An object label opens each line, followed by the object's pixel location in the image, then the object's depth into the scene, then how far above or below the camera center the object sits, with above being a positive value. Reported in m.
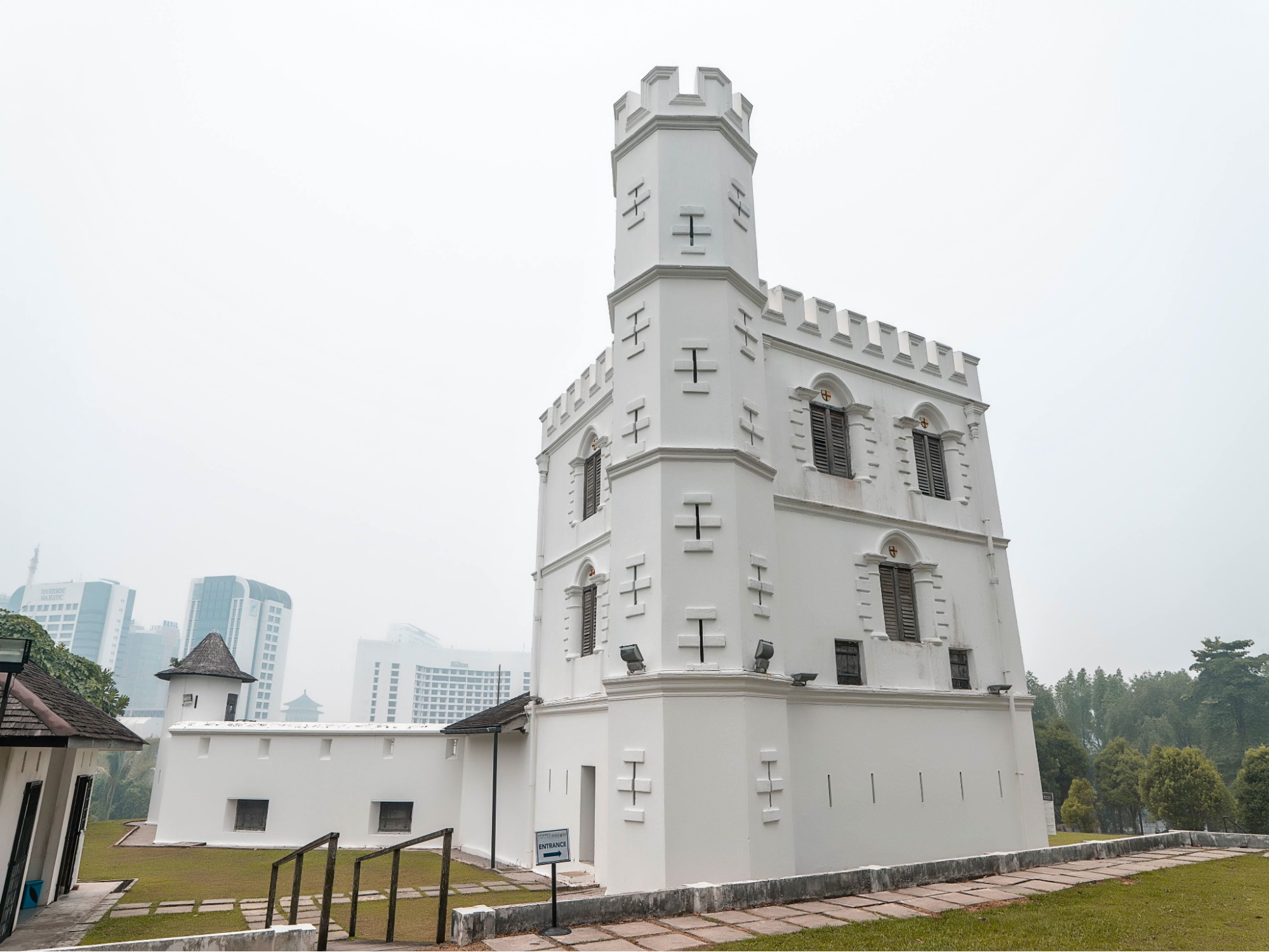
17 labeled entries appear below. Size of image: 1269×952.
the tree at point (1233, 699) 60.28 +3.10
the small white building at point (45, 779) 9.06 -0.57
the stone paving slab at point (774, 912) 8.89 -1.94
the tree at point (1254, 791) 34.44 -2.28
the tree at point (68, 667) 34.72 +3.30
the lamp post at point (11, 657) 8.09 +0.85
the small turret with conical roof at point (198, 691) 29.48 +1.85
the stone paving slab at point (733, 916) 8.68 -1.95
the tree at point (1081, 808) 44.06 -3.77
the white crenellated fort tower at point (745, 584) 11.71 +2.89
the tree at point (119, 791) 67.06 -4.49
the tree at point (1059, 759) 52.81 -1.29
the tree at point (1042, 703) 70.69 +3.36
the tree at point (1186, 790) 38.00 -2.40
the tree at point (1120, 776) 49.81 -2.33
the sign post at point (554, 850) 7.99 -1.12
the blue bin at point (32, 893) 12.49 -2.39
